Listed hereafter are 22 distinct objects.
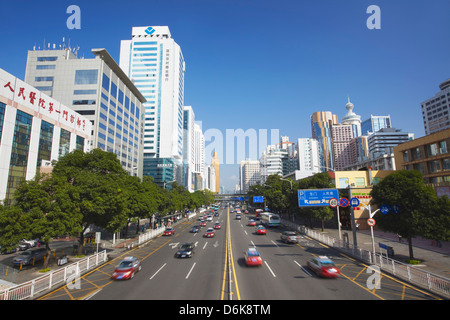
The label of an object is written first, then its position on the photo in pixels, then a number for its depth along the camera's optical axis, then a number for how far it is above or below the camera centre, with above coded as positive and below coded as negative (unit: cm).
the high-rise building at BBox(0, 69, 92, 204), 3528 +1126
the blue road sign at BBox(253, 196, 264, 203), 7431 -174
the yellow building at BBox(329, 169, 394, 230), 4350 +164
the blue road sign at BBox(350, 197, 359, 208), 2455 -101
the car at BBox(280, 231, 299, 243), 3127 -605
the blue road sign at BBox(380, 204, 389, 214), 2120 -153
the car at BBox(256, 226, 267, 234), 3957 -627
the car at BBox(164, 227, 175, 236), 4210 -678
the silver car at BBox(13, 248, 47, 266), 2253 -607
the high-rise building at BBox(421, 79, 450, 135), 12346 +4658
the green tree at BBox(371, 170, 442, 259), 1977 -95
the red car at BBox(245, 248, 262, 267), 2008 -570
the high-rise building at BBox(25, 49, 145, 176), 6575 +3246
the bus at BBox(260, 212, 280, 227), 4979 -583
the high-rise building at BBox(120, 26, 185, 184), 13000 +6323
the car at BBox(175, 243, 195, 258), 2431 -602
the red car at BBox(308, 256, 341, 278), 1670 -550
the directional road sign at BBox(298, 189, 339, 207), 2852 -40
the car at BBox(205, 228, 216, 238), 3831 -654
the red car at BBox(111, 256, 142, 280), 1717 -563
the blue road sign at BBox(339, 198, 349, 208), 2517 -102
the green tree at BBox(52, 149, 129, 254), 2362 +94
